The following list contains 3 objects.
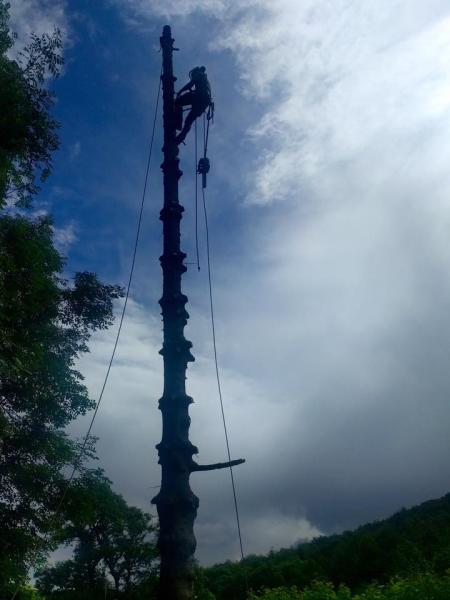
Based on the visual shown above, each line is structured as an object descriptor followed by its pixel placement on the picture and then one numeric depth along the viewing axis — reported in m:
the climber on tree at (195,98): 7.37
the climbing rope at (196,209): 7.83
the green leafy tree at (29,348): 11.50
